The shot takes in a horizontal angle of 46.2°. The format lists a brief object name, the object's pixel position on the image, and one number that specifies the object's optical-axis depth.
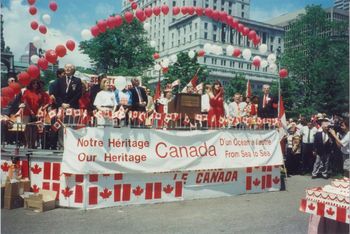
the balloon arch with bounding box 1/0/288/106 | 11.91
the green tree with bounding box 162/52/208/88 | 47.91
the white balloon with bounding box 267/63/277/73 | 14.02
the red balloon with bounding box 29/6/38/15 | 12.42
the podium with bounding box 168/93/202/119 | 10.44
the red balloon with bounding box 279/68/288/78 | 13.78
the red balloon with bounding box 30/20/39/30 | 12.93
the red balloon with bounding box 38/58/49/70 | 11.85
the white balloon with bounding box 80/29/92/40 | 13.02
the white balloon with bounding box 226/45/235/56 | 14.54
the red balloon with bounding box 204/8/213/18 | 14.33
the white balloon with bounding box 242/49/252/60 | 14.66
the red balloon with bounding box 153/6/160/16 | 14.16
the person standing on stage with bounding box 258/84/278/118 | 12.49
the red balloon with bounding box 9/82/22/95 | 10.07
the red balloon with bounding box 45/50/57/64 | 12.17
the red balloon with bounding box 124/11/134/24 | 13.54
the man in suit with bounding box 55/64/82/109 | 9.16
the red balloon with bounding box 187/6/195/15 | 14.48
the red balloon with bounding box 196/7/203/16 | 14.33
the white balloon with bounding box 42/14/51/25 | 12.77
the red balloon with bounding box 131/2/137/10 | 14.30
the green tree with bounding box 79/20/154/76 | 45.50
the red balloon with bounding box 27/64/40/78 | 10.70
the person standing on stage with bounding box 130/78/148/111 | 10.96
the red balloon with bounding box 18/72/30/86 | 10.38
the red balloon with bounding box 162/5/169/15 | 14.21
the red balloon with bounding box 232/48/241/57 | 14.70
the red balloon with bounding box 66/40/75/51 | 12.84
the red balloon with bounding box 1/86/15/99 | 9.95
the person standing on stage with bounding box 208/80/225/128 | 10.83
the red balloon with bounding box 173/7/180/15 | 14.41
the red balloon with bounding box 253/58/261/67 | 14.16
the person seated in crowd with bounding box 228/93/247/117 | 11.90
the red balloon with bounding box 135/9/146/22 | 13.90
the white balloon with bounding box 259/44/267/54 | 14.28
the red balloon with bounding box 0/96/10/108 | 9.44
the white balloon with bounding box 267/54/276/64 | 13.94
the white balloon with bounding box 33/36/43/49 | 12.76
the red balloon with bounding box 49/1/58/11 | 12.91
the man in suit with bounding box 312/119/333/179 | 12.66
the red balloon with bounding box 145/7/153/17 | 14.05
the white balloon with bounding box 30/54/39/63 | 12.66
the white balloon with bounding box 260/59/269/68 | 14.17
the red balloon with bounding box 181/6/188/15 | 14.40
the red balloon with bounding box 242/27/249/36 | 14.86
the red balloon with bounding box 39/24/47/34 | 12.91
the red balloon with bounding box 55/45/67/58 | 12.39
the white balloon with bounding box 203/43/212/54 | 14.85
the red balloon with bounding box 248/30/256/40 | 14.90
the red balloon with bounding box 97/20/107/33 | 13.31
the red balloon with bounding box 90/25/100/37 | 13.15
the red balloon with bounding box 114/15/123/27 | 13.56
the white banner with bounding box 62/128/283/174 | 7.82
